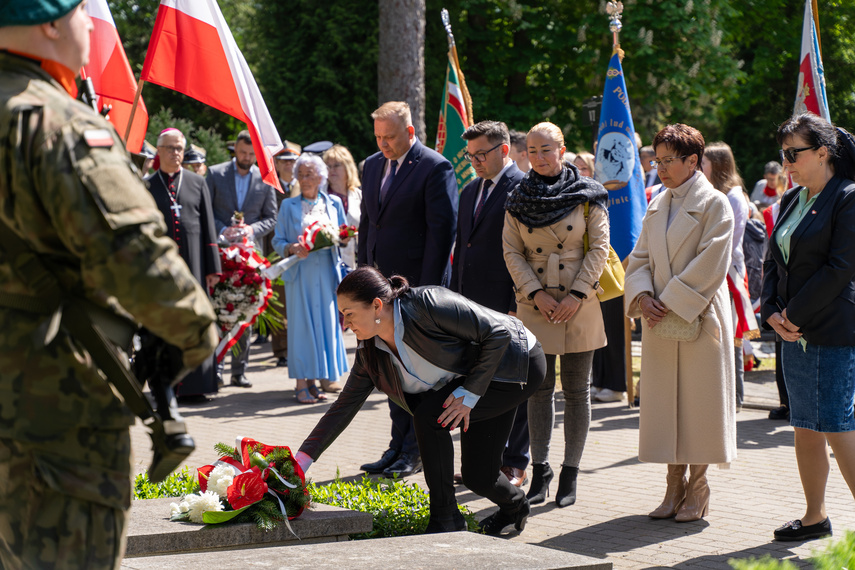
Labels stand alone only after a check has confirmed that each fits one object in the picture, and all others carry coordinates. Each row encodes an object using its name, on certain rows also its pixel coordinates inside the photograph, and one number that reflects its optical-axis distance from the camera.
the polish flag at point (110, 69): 6.03
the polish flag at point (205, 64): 5.68
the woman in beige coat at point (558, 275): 6.09
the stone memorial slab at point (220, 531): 4.45
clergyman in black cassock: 9.44
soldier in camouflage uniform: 2.21
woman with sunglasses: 5.08
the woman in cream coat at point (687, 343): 5.59
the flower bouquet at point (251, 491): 4.66
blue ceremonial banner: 9.01
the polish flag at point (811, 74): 8.37
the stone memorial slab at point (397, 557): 3.91
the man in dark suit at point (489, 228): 6.55
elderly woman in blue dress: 9.79
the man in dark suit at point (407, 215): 6.89
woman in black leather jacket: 4.83
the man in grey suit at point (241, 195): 10.96
